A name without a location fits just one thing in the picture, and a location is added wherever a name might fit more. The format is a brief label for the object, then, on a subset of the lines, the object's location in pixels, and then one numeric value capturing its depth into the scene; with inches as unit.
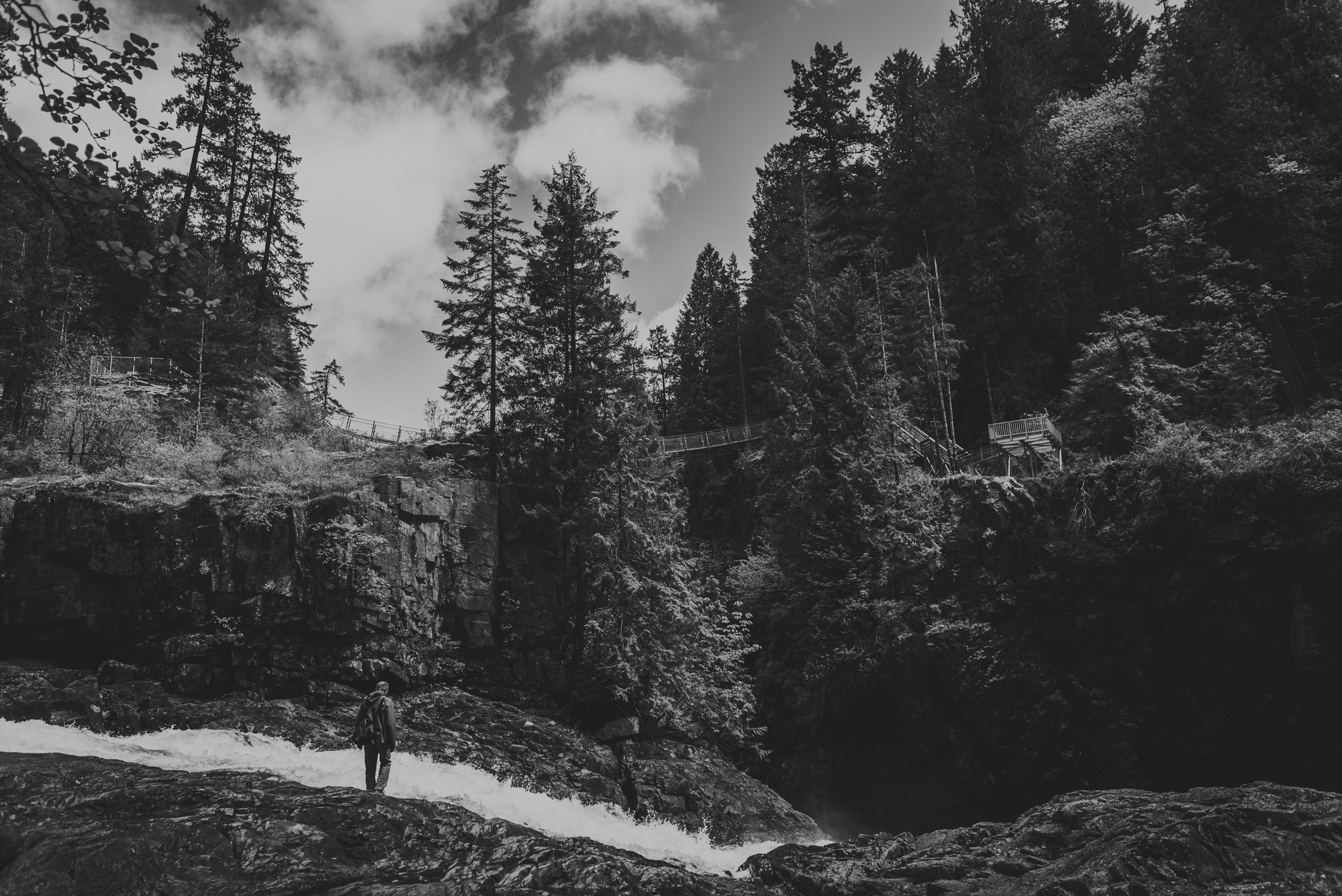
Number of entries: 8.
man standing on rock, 440.8
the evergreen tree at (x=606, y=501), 790.5
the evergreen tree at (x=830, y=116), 1619.1
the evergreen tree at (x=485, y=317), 1007.0
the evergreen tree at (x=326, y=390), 1193.4
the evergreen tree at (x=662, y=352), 1929.1
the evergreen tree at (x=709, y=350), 1670.8
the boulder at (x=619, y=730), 767.7
